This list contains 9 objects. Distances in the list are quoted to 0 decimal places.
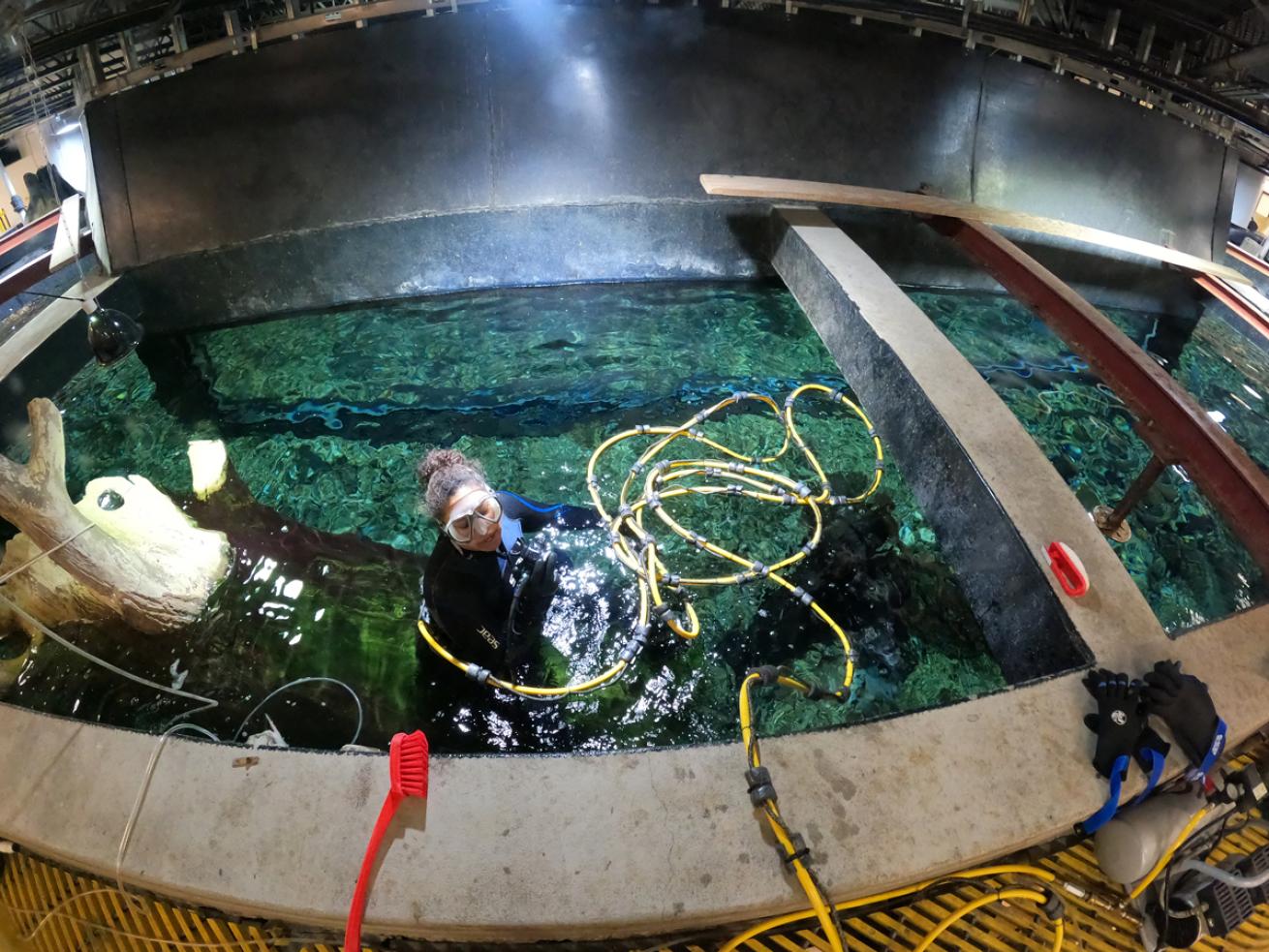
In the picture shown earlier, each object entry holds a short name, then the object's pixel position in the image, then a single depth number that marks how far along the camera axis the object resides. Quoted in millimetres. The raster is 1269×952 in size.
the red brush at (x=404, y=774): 1759
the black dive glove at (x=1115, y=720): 2010
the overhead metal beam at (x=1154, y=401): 2900
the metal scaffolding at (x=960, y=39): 4750
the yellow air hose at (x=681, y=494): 3066
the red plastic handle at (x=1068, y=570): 2406
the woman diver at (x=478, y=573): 2740
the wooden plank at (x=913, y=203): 5387
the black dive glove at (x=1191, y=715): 2025
